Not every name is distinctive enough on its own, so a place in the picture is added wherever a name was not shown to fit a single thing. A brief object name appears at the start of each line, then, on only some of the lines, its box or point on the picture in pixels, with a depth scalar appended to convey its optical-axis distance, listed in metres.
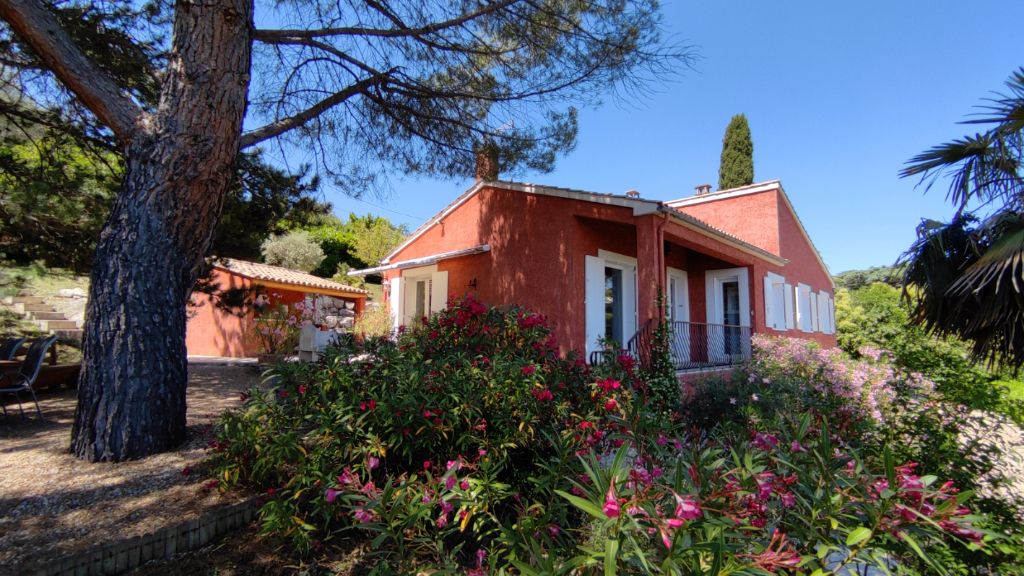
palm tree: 3.95
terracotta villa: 8.50
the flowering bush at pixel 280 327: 11.07
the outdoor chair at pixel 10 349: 6.55
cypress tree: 20.02
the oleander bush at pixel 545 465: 1.36
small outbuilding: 15.89
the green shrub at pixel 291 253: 23.11
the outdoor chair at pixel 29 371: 5.57
